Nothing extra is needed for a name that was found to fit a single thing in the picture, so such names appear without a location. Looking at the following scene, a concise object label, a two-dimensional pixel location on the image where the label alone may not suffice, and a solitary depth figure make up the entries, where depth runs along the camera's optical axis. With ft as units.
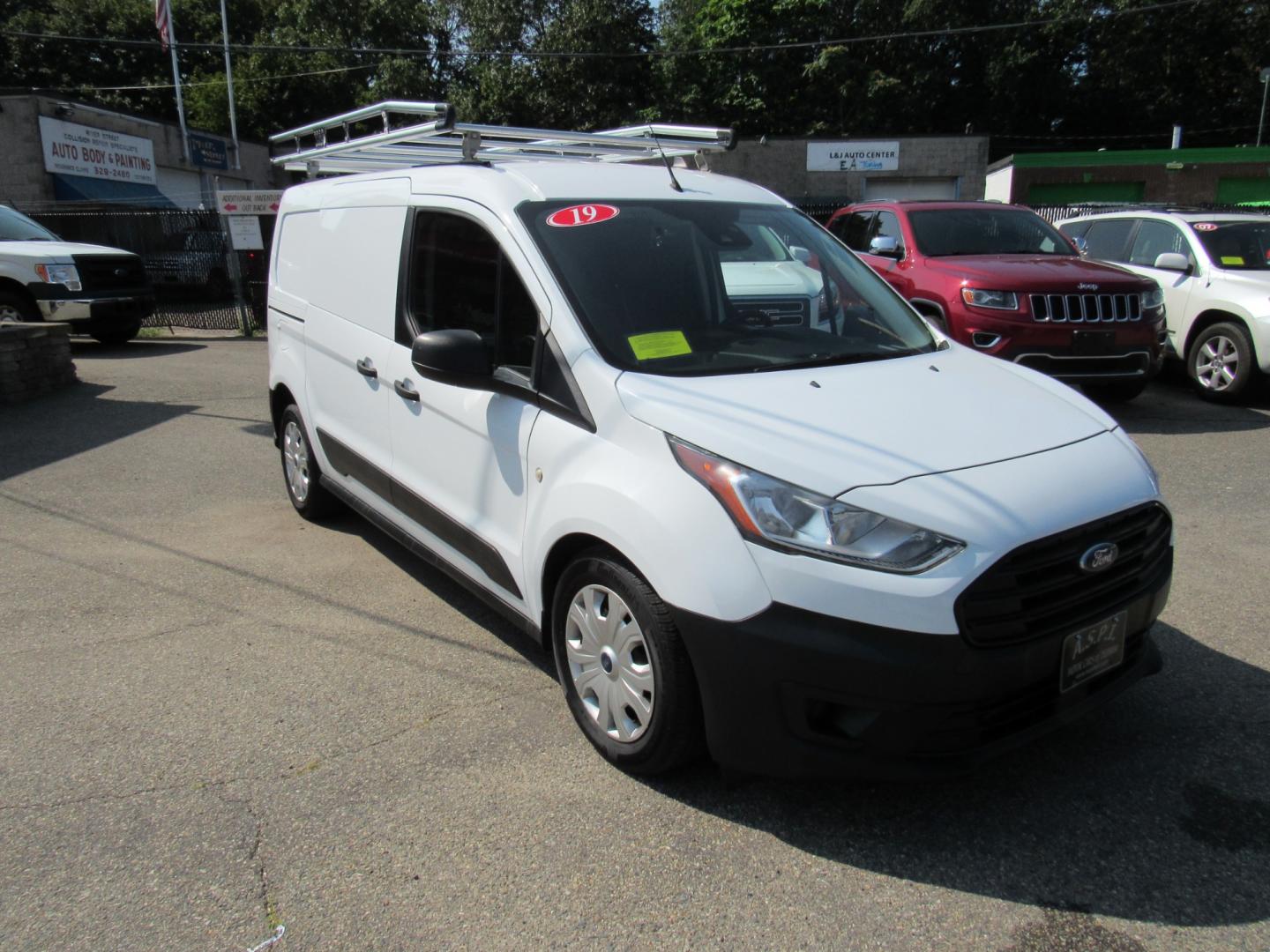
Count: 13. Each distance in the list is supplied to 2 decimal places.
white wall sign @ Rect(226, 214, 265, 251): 48.06
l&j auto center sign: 105.19
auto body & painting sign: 71.82
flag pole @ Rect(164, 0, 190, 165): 88.28
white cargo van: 8.07
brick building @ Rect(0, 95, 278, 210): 70.44
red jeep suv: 24.38
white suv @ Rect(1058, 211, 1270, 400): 27.35
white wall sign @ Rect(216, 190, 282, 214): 47.96
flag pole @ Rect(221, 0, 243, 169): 102.73
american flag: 77.30
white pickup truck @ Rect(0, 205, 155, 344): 39.75
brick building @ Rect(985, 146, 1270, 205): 102.78
